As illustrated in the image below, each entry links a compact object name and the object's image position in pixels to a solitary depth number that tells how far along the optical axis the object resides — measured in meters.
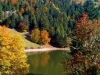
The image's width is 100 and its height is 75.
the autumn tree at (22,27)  155.00
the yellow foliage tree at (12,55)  45.86
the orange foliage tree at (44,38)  147.00
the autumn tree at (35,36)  146.00
